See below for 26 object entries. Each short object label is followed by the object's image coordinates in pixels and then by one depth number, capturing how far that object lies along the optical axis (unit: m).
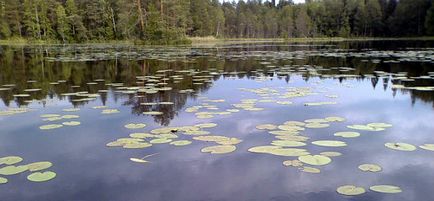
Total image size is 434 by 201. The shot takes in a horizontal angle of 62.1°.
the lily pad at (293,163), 3.33
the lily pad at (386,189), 2.79
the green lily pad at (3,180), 3.06
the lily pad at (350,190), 2.77
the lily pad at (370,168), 3.24
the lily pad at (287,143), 3.84
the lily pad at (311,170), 3.21
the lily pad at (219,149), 3.77
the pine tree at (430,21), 53.17
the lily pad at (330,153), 3.60
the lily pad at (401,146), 3.74
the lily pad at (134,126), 4.78
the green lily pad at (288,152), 3.58
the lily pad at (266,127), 4.63
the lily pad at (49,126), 4.86
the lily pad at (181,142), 4.02
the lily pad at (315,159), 3.35
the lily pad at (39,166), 3.33
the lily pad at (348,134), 4.21
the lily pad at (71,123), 5.02
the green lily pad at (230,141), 4.07
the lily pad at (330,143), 3.86
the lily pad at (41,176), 3.11
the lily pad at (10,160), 3.54
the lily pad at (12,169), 3.26
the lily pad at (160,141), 4.11
